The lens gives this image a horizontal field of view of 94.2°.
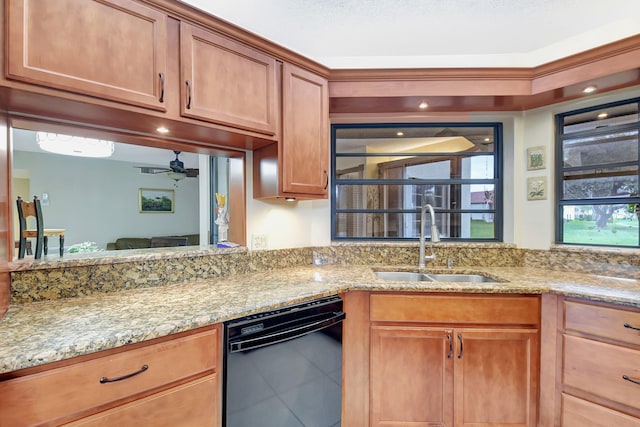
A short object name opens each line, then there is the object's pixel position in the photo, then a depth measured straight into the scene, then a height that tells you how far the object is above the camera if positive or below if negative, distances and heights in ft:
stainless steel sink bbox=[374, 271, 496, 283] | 6.89 -1.60
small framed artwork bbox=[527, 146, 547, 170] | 7.20 +1.24
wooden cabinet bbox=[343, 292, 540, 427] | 5.36 -2.77
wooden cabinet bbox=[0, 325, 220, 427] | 2.73 -1.87
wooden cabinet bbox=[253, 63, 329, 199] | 5.82 +1.23
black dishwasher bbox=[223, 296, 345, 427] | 4.01 -2.40
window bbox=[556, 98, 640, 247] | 6.40 +0.76
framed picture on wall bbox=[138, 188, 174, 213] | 20.27 +0.62
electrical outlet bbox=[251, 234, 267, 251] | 6.70 -0.74
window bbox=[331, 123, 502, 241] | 8.04 +0.80
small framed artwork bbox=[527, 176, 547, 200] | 7.18 +0.51
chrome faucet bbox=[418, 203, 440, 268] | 7.10 -0.93
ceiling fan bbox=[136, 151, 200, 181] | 13.34 +1.86
